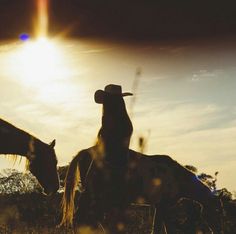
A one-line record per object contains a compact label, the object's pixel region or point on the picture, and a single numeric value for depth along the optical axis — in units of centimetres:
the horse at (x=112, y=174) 917
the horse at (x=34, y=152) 1277
